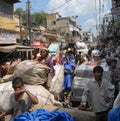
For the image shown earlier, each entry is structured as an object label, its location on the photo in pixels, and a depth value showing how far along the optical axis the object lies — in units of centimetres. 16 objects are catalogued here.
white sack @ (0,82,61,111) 217
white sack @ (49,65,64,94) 296
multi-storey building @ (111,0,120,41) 858
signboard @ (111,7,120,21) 858
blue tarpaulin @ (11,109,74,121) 136
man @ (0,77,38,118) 185
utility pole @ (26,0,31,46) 1274
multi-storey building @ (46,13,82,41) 3377
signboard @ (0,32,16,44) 1148
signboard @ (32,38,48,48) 1371
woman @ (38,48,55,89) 287
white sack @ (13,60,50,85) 247
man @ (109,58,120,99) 357
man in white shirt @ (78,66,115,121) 210
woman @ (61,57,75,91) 437
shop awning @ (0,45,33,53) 907
